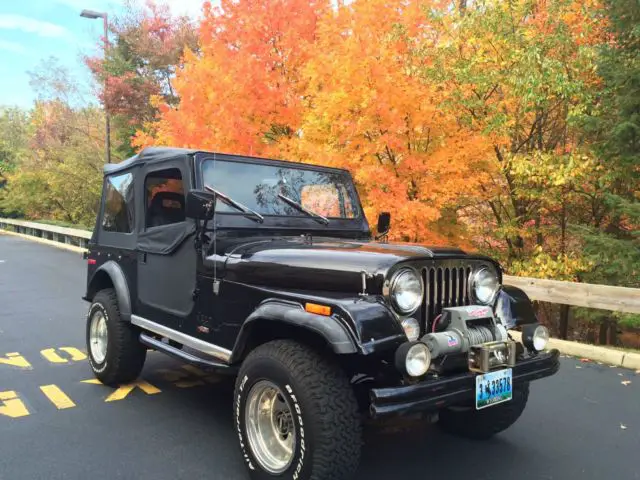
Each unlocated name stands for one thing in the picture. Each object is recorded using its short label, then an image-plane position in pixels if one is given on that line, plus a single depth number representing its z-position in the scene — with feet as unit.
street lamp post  57.31
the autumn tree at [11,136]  128.47
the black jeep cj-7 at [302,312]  8.46
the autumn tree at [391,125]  25.07
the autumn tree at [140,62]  64.06
